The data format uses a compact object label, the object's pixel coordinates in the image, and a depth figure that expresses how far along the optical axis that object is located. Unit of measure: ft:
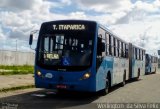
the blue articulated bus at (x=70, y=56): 32.26
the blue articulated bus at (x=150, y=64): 107.58
